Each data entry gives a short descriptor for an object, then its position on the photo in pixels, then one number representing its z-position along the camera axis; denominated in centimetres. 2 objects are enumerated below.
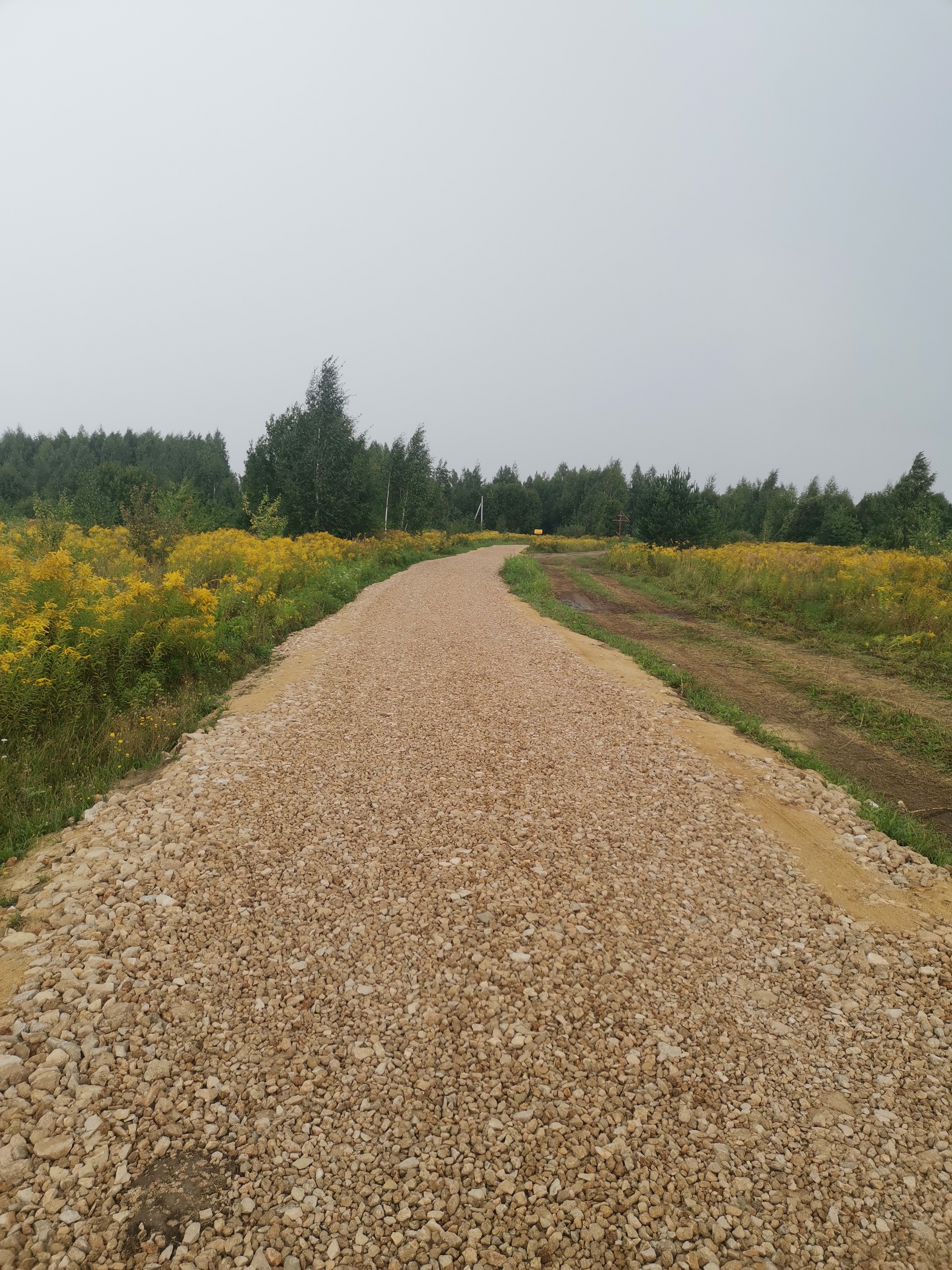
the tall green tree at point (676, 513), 3142
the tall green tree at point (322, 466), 2908
